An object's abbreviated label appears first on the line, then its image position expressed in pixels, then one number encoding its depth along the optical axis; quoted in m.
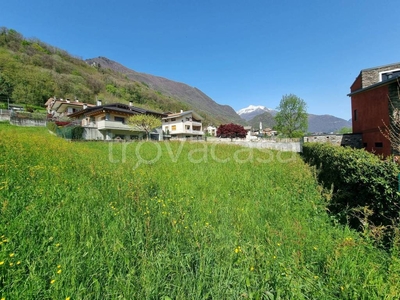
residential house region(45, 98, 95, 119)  34.88
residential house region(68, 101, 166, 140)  25.25
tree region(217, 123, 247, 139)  53.28
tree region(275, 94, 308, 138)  40.28
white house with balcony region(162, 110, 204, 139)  41.78
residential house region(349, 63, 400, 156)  11.07
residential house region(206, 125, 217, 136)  67.79
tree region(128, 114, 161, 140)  25.12
